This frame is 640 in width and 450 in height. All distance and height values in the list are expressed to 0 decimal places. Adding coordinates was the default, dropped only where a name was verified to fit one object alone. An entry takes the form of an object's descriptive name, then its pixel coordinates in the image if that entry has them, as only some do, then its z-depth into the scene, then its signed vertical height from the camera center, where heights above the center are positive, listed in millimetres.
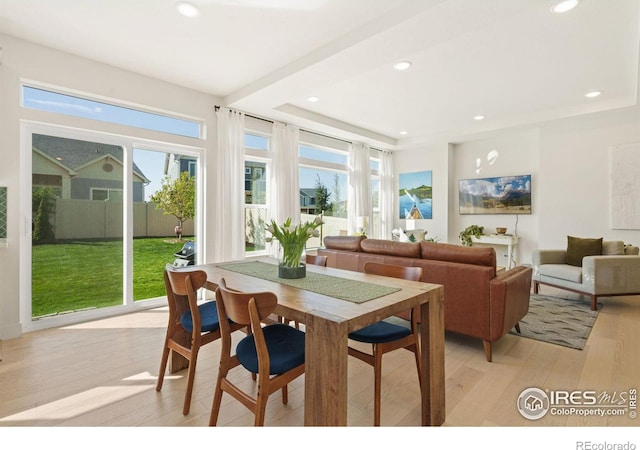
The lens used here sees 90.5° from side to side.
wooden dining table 1277 -468
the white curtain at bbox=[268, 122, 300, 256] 4926 +756
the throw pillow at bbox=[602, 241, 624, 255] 4129 -294
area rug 2922 -1015
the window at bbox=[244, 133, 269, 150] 4789 +1277
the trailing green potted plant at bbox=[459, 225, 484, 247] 6216 -160
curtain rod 4354 +1665
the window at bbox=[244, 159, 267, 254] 4754 +305
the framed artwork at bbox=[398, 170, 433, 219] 6934 +695
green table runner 1694 -369
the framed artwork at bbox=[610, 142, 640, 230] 4645 +578
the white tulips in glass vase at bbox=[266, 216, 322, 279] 2141 -139
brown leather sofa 2488 -491
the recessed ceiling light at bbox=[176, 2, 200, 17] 2431 +1686
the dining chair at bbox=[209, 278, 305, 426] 1390 -640
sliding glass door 3227 +45
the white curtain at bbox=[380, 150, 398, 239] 7227 +617
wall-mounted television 5840 +584
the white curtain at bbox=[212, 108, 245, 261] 4297 +498
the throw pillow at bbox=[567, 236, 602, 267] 4211 -314
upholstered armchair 3676 -540
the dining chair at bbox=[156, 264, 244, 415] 1840 -622
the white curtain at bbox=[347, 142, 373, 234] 6410 +680
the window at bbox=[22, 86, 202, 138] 3123 +1240
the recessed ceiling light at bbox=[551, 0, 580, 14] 2385 +1686
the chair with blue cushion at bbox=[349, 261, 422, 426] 1710 -663
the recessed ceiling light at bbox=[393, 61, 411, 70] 3410 +1746
